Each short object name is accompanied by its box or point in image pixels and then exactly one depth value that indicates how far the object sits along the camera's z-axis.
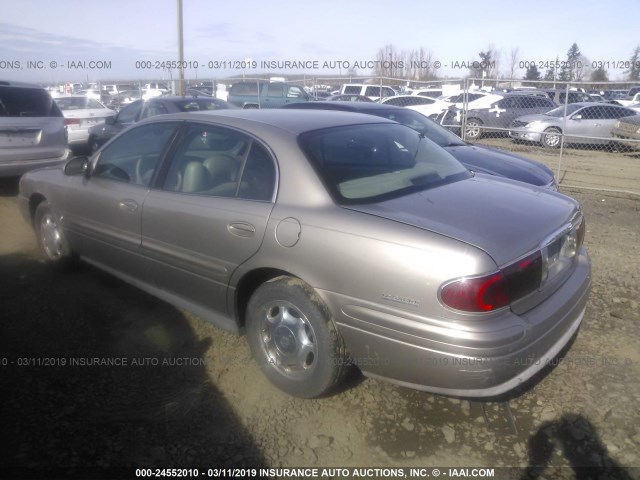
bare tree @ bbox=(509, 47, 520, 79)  50.79
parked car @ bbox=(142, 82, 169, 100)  27.03
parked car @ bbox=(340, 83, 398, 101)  22.78
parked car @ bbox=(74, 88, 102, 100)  26.98
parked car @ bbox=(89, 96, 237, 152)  9.72
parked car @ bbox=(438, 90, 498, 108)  18.42
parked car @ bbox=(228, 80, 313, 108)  19.38
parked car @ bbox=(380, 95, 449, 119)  19.36
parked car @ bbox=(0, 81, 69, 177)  7.81
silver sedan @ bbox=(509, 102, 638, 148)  14.77
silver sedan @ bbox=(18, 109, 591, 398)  2.53
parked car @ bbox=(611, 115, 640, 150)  13.55
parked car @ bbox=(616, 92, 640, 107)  22.89
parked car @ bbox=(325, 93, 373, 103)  19.32
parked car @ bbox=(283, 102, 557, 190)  5.98
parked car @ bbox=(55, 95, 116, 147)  13.10
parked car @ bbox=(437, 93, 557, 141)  17.23
